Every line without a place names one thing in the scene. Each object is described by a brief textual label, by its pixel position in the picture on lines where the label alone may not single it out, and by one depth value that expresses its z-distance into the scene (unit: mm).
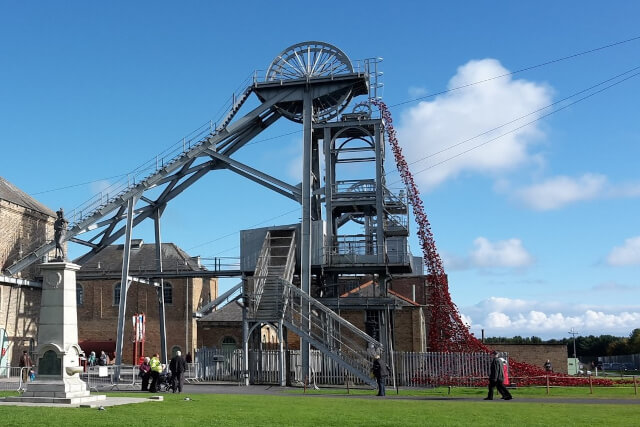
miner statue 19688
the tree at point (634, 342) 85594
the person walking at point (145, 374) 23688
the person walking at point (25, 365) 27281
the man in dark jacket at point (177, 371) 22469
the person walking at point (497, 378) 19703
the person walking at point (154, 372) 22938
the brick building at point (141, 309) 48625
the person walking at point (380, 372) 21906
